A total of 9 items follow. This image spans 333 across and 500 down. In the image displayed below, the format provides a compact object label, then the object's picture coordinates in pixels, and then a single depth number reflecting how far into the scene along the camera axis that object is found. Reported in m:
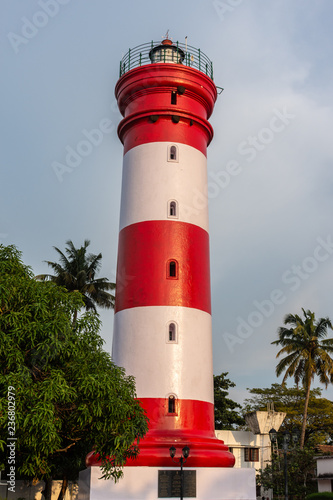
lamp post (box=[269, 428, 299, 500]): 22.45
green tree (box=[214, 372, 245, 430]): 43.16
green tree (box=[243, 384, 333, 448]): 47.44
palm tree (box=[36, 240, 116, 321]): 38.09
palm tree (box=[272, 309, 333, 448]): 39.41
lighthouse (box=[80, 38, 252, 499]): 20.78
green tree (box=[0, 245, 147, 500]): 15.10
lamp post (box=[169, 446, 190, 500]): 18.41
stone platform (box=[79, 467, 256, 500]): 19.48
